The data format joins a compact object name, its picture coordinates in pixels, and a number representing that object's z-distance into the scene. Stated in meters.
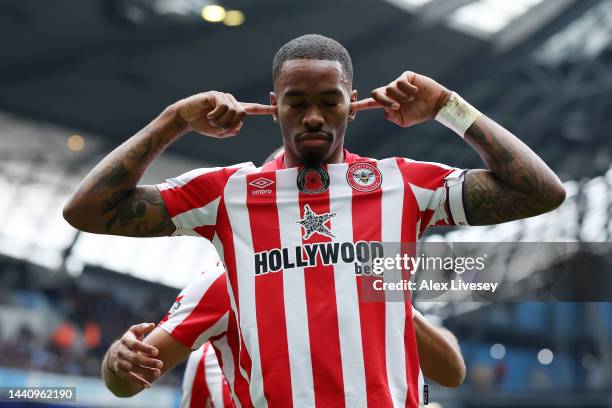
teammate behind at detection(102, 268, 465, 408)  5.99
